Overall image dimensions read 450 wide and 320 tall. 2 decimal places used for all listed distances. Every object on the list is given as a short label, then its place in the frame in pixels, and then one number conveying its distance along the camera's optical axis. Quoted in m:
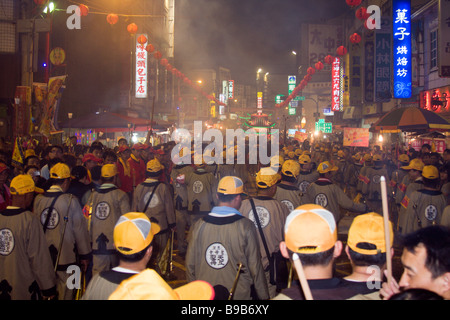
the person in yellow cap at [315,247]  2.44
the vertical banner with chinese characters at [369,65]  26.74
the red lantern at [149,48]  19.06
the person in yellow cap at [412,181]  6.90
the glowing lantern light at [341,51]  14.03
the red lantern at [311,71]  18.59
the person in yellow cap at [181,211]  8.90
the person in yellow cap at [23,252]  4.33
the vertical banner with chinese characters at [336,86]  37.82
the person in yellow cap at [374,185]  10.52
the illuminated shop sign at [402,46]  20.22
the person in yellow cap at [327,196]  6.79
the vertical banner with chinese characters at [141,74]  33.47
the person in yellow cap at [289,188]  6.45
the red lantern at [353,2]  10.00
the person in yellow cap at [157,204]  7.00
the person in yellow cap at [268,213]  5.11
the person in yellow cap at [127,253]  2.77
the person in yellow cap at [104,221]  5.91
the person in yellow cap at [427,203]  6.21
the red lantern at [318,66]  17.50
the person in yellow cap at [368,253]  2.76
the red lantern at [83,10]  12.05
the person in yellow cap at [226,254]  4.11
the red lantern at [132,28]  15.45
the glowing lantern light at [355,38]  12.91
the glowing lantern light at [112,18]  13.51
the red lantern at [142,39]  18.38
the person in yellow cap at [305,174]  9.23
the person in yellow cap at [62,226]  5.27
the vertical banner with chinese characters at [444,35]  13.66
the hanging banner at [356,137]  17.80
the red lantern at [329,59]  16.02
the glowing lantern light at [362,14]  10.86
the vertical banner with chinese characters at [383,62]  23.70
